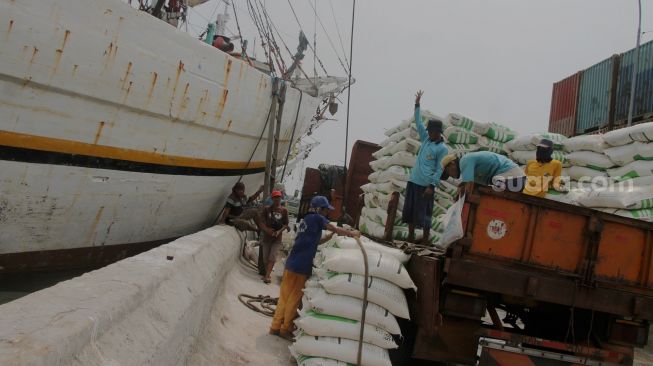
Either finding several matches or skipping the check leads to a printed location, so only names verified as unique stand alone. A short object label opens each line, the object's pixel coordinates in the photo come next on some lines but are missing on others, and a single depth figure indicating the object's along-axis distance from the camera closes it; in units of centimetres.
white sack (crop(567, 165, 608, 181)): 573
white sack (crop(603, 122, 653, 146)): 514
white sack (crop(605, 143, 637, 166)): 529
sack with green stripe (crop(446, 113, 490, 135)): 576
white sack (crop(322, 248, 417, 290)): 359
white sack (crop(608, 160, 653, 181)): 500
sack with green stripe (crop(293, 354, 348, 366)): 335
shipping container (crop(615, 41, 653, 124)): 1130
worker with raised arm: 477
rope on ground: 495
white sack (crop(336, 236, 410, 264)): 384
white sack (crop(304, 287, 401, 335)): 349
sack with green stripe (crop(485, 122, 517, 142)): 605
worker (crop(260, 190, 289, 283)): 680
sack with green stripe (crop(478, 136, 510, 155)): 598
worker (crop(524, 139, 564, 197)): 441
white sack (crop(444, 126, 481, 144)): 570
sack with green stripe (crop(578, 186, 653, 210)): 455
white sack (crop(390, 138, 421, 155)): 575
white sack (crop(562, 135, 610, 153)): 575
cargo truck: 324
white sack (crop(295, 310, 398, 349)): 344
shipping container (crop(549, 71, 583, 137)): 1448
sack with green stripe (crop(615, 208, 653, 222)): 448
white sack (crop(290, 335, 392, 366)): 335
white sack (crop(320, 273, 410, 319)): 352
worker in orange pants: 433
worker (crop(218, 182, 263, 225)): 778
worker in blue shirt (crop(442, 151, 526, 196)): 395
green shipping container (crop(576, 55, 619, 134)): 1269
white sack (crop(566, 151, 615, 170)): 568
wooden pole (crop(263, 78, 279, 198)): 790
